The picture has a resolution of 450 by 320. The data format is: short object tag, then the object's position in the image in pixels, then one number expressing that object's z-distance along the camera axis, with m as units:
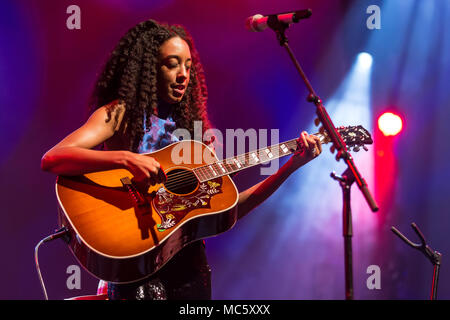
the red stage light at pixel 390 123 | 5.71
